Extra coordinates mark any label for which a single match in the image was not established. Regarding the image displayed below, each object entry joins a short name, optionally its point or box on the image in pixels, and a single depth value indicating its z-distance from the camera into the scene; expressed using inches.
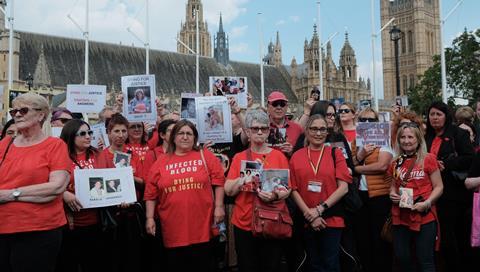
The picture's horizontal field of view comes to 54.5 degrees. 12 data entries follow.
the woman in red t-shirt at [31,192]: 138.0
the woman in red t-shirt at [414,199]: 185.0
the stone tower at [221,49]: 2143.2
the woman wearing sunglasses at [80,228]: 183.8
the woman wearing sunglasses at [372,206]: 207.0
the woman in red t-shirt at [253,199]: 171.3
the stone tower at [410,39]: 2994.6
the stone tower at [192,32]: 2792.8
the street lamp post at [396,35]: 740.7
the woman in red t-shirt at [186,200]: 171.9
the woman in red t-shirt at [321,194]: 179.6
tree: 1279.5
